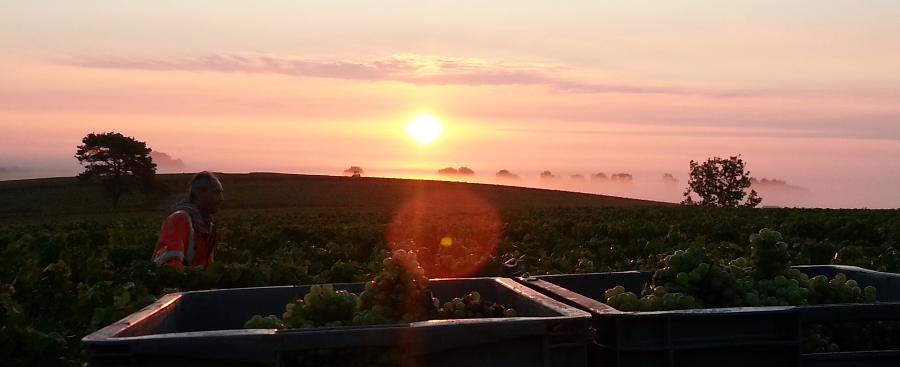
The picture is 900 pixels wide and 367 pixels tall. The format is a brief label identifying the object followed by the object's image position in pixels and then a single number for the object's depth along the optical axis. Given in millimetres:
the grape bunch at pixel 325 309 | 3033
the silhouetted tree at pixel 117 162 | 65412
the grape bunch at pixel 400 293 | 2990
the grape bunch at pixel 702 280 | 3393
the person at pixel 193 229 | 6156
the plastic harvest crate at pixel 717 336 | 2658
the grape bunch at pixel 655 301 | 3092
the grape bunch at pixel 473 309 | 3156
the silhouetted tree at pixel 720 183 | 83562
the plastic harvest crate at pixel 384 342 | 2330
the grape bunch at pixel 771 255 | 3932
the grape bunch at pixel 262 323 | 3043
